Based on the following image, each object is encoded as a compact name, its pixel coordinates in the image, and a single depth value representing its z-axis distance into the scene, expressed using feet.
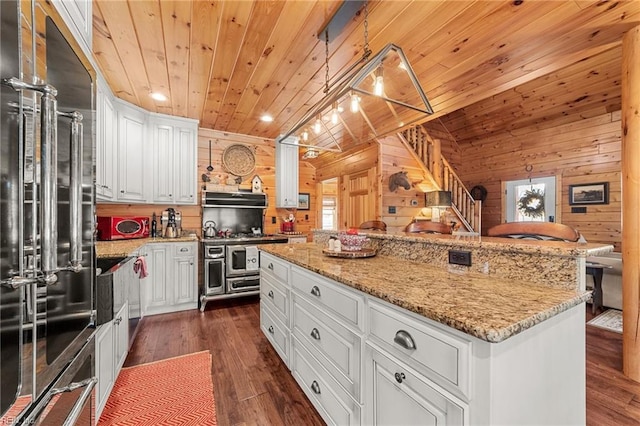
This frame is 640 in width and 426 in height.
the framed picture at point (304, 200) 19.67
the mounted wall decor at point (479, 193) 21.63
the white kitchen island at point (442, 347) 2.62
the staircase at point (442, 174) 17.93
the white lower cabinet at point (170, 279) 10.94
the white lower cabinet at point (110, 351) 5.00
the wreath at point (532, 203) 18.75
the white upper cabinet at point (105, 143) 8.61
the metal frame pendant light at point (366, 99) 5.87
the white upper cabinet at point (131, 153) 10.62
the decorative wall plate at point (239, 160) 14.61
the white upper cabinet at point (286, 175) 15.58
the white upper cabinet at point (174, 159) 12.12
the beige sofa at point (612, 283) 10.94
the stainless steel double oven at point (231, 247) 11.89
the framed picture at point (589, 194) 15.75
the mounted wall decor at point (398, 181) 16.56
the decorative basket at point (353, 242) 6.91
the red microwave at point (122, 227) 10.32
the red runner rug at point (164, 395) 5.48
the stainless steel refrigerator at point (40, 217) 2.14
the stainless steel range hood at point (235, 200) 13.11
